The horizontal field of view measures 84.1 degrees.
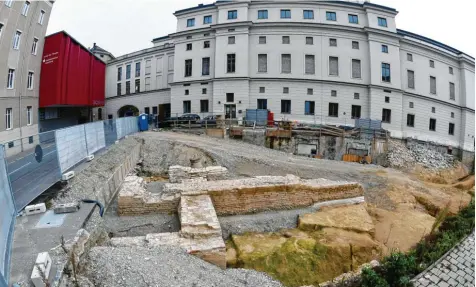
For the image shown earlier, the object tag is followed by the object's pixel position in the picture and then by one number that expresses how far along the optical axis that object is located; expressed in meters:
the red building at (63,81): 17.34
